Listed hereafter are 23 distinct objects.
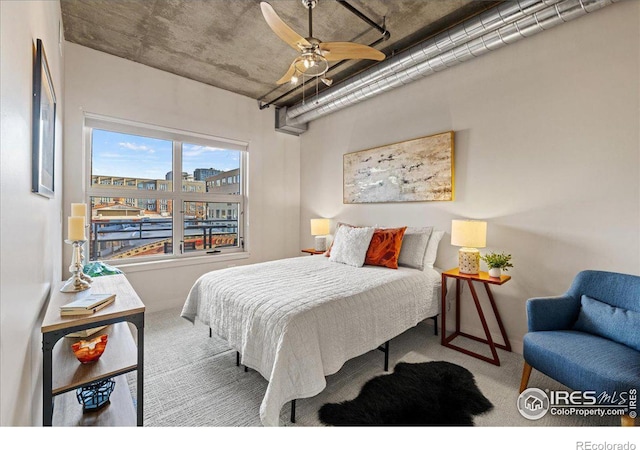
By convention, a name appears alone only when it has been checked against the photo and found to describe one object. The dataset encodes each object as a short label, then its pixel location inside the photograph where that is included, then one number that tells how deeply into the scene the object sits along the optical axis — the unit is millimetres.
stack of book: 1259
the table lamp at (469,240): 2477
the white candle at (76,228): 1685
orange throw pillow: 2872
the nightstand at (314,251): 4168
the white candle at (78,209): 2062
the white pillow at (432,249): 2908
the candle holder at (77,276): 1681
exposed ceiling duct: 2121
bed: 1592
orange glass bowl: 1425
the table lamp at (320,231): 4164
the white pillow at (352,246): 2994
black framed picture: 1252
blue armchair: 1442
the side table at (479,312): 2328
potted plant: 2385
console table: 1192
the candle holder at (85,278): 1792
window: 3312
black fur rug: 1654
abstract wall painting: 2994
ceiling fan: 1807
